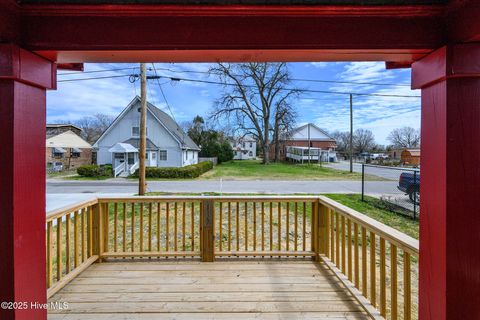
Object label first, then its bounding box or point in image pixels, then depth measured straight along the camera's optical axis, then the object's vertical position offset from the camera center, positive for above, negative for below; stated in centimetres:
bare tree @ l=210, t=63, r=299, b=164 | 2275 +510
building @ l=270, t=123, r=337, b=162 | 3497 +195
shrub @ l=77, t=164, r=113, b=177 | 1729 -81
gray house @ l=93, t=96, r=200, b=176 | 1953 +142
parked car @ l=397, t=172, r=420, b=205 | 700 -71
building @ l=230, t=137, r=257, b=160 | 4795 +160
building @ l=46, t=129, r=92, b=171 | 2231 +26
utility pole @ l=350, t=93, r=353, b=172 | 1957 +305
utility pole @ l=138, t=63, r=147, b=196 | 698 +84
